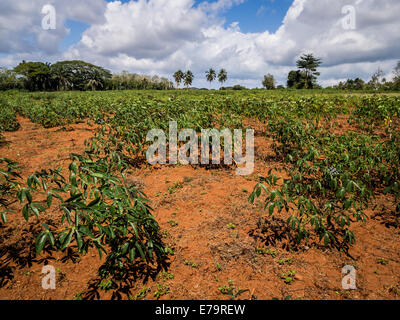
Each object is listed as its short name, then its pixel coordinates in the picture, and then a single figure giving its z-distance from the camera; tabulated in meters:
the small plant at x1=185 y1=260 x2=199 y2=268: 2.16
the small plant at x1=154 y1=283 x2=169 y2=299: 1.85
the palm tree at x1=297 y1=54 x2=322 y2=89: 46.88
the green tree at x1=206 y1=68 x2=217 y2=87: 68.25
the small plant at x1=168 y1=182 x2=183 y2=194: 3.56
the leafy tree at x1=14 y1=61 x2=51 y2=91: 47.66
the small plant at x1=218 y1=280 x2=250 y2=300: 1.87
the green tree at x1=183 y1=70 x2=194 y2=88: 67.19
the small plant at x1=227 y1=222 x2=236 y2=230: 2.68
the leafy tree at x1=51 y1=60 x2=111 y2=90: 52.40
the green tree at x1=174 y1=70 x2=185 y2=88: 68.44
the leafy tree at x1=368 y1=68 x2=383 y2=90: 36.72
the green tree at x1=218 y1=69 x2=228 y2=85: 66.94
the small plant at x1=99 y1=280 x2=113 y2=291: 1.91
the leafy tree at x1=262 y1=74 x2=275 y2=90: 52.53
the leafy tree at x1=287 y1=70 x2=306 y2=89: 48.44
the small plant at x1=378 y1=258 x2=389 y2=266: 2.11
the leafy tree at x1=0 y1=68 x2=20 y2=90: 49.16
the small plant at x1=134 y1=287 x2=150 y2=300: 1.84
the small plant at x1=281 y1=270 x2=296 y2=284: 1.95
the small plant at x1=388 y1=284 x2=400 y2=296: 1.81
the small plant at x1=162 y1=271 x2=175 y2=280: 2.02
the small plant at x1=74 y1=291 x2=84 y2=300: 1.85
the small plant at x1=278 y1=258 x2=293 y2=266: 2.16
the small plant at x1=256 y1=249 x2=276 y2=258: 2.28
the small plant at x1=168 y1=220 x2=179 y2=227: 2.76
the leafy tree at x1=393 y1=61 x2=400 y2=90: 26.36
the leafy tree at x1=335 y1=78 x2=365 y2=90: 44.94
